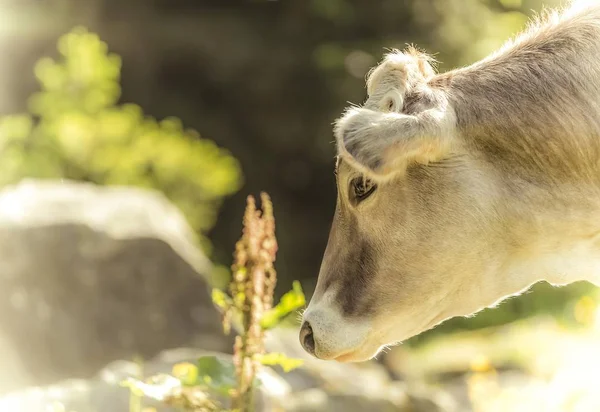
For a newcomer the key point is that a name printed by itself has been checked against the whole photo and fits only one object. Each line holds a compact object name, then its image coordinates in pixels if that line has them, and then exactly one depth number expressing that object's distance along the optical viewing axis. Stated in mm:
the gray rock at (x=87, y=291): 10852
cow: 6316
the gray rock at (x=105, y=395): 7906
